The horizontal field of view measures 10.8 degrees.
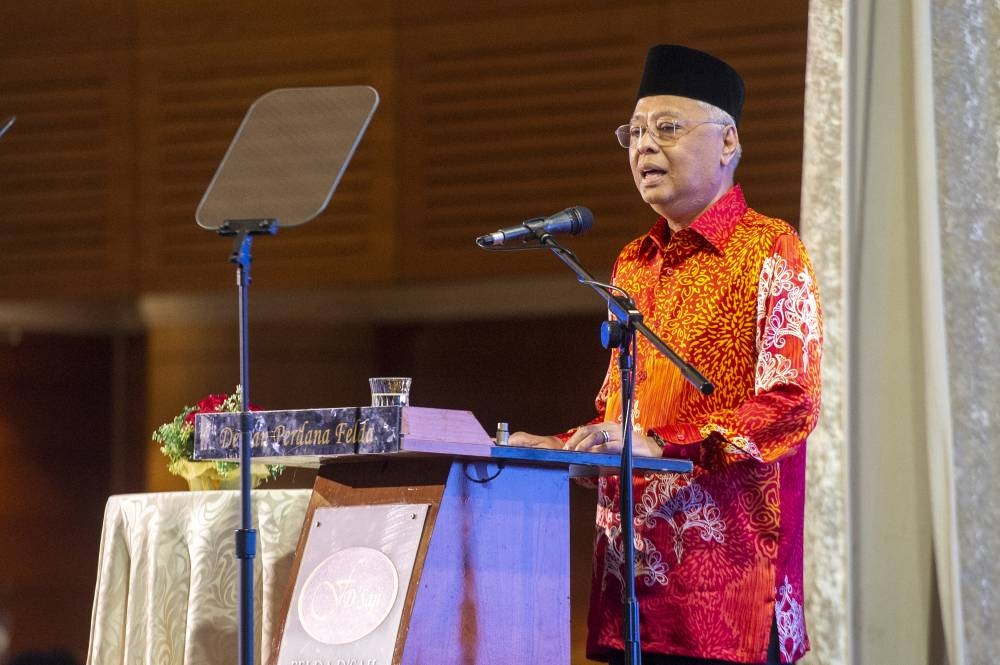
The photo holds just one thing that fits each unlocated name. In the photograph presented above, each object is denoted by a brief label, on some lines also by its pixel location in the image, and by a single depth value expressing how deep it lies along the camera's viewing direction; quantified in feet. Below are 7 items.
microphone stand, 30.96
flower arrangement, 35.90
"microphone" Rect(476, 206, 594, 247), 31.99
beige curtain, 35.41
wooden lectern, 30.94
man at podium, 31.76
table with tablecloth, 35.02
